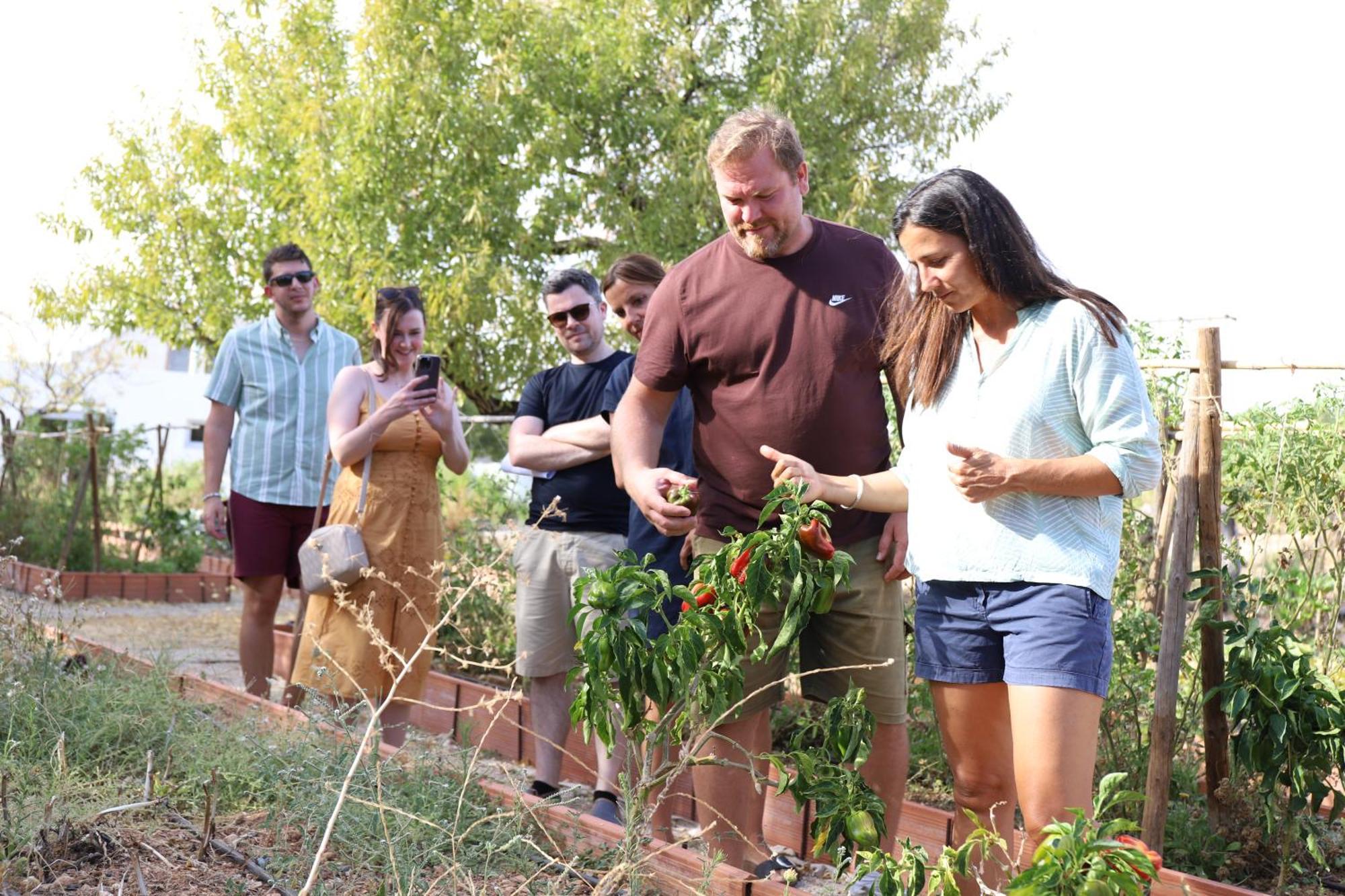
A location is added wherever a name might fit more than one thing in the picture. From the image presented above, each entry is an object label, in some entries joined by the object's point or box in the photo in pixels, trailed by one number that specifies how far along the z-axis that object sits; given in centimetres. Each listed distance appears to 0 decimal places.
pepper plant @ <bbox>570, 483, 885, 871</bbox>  252
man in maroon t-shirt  319
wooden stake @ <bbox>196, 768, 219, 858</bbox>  306
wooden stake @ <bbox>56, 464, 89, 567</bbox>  1144
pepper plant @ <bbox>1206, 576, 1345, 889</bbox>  336
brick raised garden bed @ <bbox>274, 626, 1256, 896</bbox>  307
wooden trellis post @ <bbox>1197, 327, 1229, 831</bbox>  377
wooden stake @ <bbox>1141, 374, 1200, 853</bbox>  378
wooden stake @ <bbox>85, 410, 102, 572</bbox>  1149
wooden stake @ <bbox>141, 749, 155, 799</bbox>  325
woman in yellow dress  462
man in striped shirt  526
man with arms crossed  448
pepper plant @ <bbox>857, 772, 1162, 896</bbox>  179
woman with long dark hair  257
